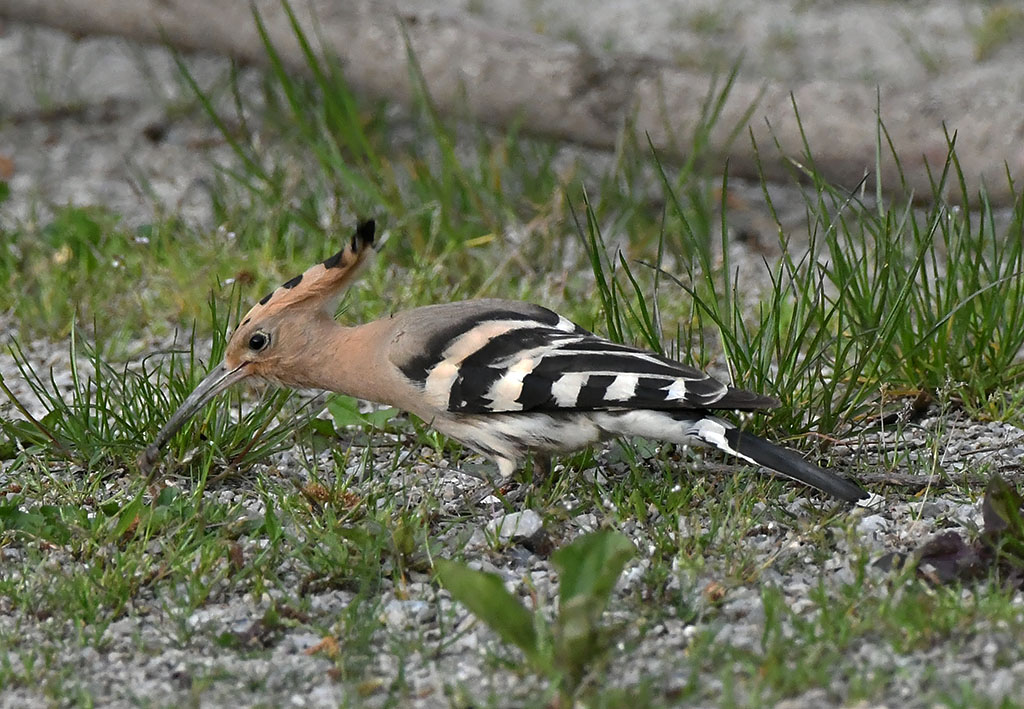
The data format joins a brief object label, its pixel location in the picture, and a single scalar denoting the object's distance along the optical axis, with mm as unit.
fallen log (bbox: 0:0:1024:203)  8781
